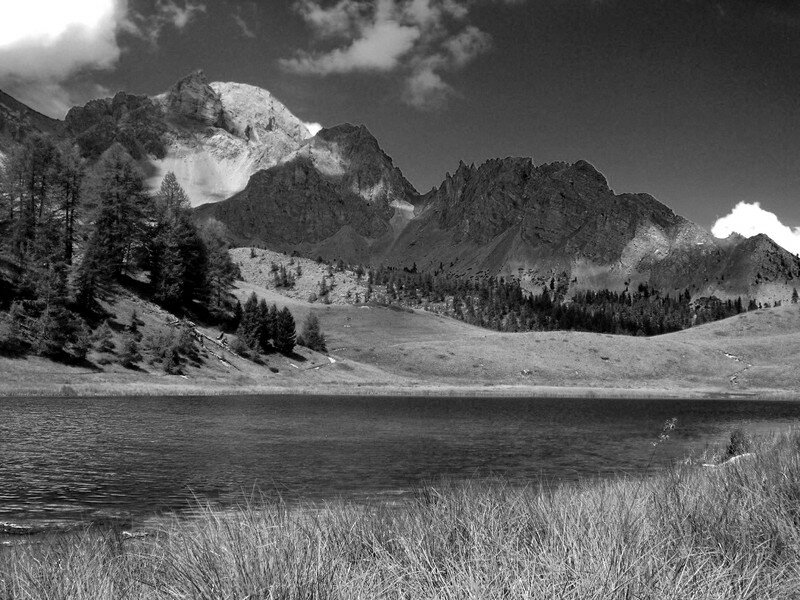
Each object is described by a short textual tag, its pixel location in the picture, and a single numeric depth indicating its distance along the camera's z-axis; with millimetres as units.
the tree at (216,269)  104375
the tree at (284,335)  100562
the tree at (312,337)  113562
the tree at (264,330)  97250
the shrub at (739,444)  28178
